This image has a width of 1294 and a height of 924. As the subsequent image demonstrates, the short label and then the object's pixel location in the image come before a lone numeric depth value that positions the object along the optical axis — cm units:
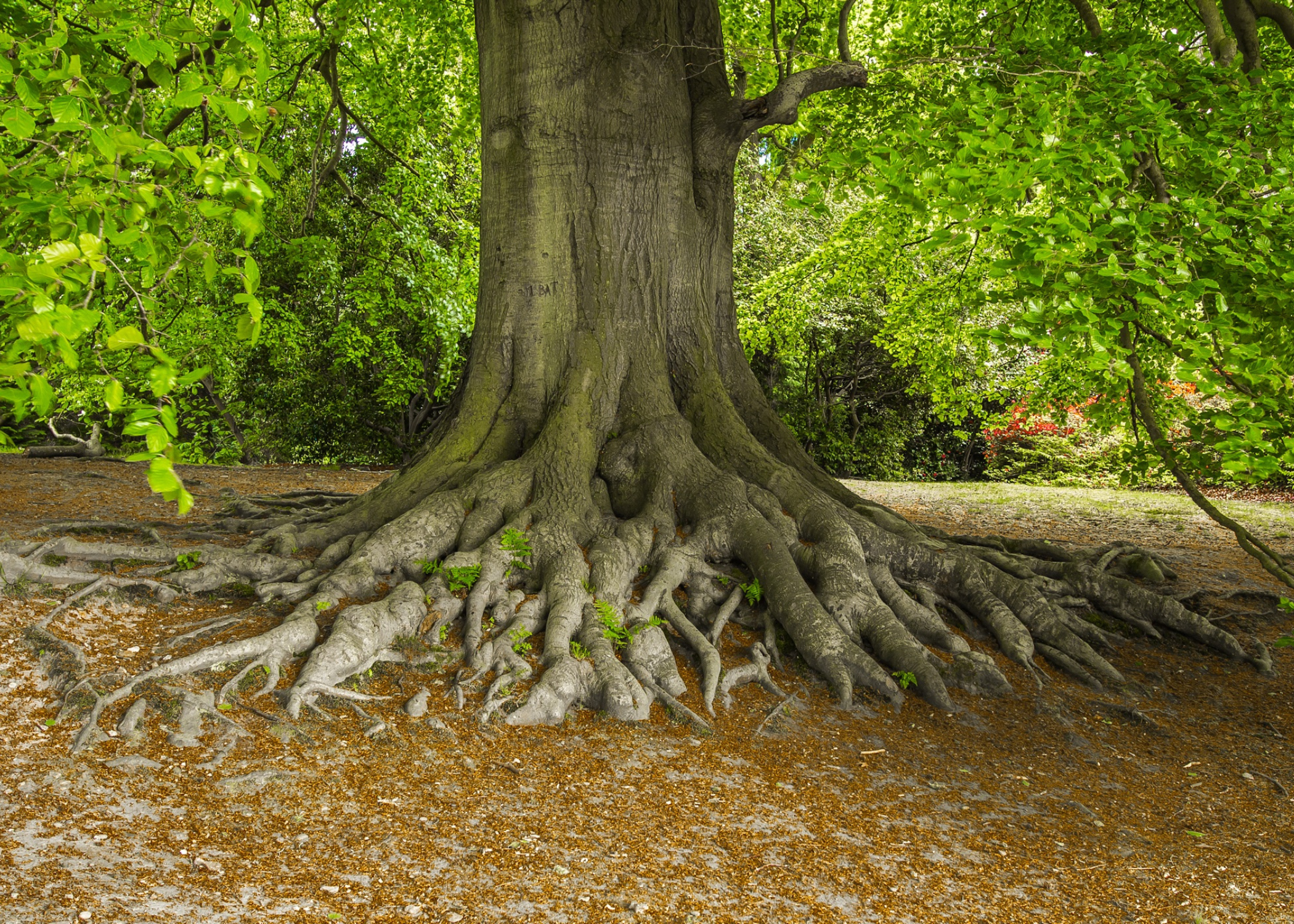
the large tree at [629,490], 459
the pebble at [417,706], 387
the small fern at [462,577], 467
